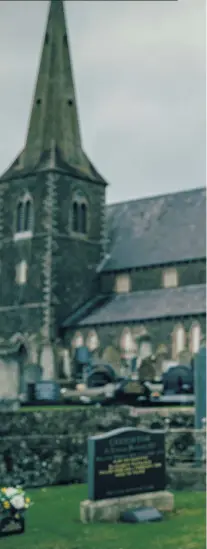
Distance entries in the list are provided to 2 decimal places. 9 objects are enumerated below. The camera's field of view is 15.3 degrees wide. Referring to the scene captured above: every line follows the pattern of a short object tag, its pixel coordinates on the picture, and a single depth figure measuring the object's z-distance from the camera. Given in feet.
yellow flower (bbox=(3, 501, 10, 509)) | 40.60
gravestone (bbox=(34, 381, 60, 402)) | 76.74
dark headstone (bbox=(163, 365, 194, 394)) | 82.99
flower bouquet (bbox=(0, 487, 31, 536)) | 40.78
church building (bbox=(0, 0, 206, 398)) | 160.56
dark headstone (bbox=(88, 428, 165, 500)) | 44.52
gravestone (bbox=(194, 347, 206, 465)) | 60.85
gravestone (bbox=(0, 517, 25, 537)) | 40.96
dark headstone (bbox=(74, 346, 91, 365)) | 125.80
